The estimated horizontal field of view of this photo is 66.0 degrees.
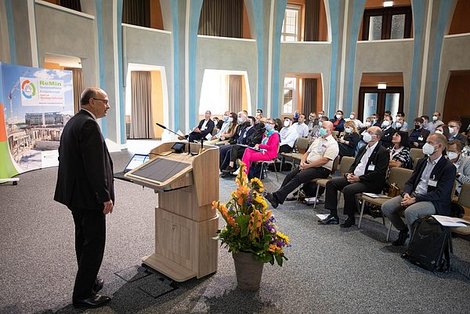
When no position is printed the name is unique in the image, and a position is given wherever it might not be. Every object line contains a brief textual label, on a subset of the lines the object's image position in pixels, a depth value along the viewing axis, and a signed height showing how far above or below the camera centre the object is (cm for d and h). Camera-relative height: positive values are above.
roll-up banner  615 -36
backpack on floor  312 -123
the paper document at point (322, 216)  449 -142
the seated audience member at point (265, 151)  617 -87
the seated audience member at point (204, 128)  865 -72
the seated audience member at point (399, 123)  919 -50
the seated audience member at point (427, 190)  339 -83
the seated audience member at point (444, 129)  698 -49
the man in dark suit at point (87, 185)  227 -56
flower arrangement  255 -89
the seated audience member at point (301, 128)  903 -66
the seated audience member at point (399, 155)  512 -75
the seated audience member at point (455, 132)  662 -50
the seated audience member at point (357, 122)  1009 -56
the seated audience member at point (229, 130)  790 -68
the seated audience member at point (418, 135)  812 -72
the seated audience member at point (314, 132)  923 -79
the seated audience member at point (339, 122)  988 -55
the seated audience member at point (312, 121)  1066 -60
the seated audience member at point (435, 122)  919 -46
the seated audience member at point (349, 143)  730 -82
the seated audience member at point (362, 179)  421 -91
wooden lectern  266 -89
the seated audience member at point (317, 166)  488 -87
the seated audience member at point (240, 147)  687 -90
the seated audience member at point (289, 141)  769 -85
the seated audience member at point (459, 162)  418 -68
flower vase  263 -125
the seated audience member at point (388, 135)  726 -67
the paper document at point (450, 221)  309 -101
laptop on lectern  303 -55
